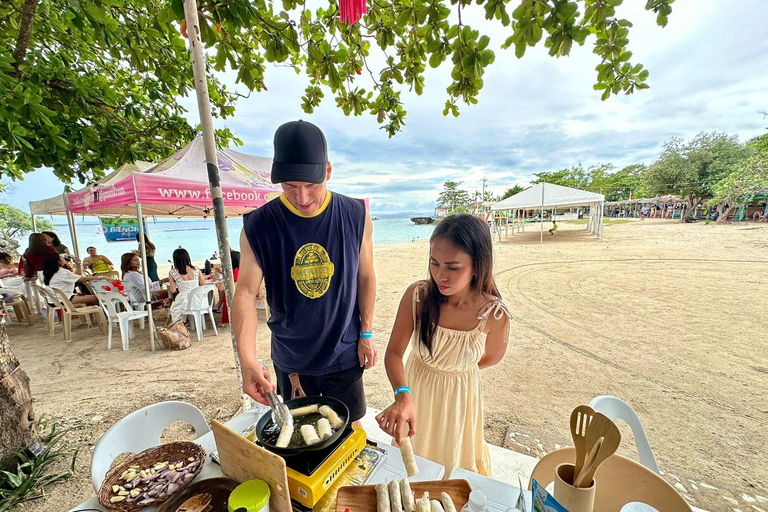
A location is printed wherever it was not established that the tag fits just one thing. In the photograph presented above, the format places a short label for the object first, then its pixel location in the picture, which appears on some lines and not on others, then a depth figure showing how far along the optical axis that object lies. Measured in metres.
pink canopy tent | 4.11
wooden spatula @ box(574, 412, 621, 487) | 0.72
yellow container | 0.90
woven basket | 1.04
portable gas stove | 0.99
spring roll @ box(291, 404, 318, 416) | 1.25
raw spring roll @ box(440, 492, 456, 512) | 1.01
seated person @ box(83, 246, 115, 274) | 7.59
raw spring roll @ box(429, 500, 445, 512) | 0.98
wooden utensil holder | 0.75
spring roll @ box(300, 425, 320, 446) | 1.06
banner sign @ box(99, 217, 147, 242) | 14.46
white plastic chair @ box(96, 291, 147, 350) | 5.02
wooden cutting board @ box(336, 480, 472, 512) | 1.02
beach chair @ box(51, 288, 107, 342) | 5.31
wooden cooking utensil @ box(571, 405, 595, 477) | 0.80
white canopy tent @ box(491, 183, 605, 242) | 17.92
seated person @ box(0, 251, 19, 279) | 8.30
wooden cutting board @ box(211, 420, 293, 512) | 0.94
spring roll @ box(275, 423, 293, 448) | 1.07
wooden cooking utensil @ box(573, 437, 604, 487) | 0.73
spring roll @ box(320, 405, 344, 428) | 1.16
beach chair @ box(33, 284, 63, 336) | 5.49
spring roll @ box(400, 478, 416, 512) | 1.01
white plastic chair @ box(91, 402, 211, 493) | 1.43
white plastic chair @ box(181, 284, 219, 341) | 5.42
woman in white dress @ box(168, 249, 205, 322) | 5.38
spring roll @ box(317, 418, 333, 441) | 1.09
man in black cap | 1.70
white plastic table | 1.19
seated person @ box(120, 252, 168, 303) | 5.68
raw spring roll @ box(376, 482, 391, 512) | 0.98
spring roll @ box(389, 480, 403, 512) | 0.99
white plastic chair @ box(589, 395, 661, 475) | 1.56
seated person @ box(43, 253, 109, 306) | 5.82
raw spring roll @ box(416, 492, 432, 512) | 0.98
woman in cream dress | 1.62
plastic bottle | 1.01
